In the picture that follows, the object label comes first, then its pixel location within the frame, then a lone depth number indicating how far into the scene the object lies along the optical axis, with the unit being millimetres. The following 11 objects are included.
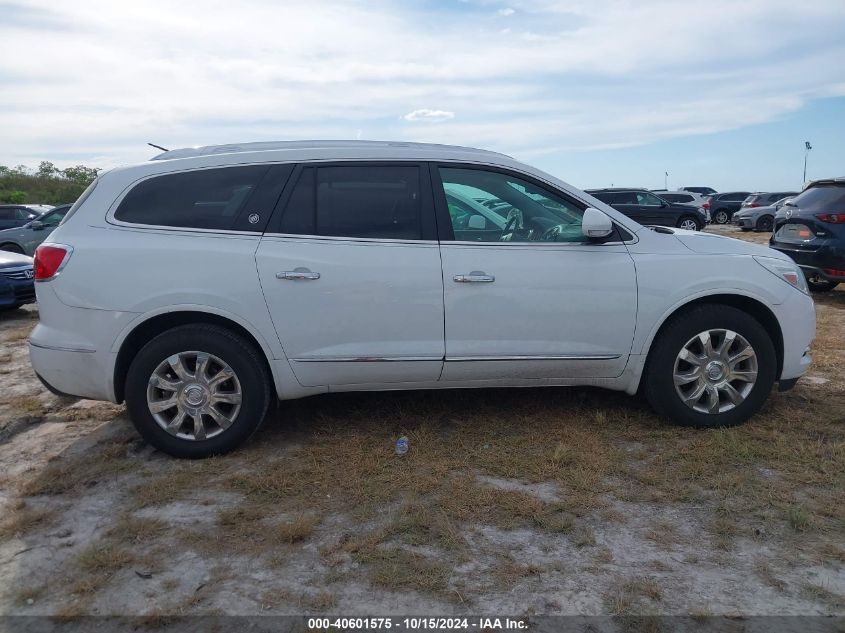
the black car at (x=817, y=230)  8789
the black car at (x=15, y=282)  8852
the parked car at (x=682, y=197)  26812
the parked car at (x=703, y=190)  45156
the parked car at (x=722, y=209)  31406
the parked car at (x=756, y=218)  25062
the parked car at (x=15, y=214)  16589
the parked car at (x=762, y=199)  26566
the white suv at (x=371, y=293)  4012
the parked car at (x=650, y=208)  22375
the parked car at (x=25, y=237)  13922
